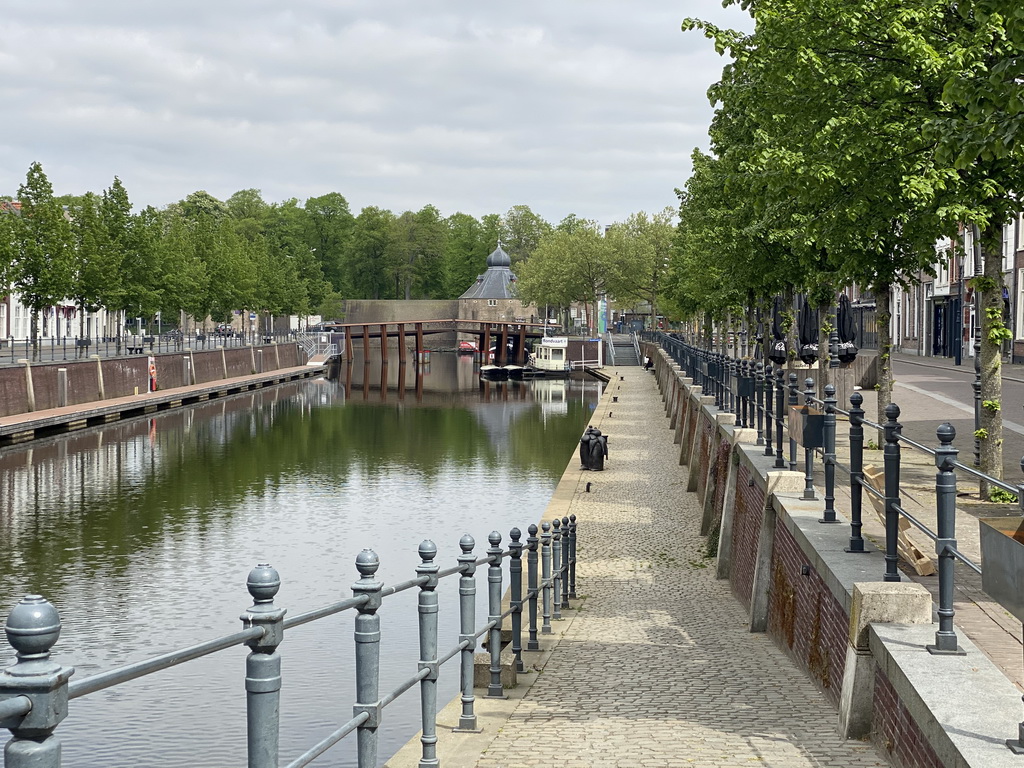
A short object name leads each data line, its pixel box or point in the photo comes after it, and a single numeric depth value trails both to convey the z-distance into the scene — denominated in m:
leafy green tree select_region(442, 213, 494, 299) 139.50
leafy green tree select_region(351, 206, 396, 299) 131.75
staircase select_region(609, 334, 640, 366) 97.47
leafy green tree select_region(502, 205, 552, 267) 136.25
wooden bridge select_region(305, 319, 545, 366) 97.94
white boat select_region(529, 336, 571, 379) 88.81
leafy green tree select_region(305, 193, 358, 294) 133.88
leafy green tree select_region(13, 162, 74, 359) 48.25
